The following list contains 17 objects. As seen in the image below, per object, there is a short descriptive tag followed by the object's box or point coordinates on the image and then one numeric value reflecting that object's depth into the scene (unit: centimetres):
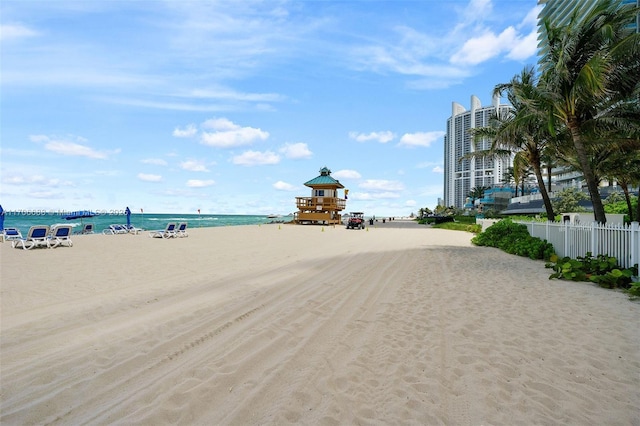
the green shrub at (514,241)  1273
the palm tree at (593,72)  1066
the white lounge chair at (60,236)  1605
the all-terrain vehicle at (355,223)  3925
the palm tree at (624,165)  1822
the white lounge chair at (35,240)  1511
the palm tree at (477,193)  9781
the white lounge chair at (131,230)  2831
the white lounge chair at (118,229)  2761
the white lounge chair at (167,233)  2200
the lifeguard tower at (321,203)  4912
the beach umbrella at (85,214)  3467
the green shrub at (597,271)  772
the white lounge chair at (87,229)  2864
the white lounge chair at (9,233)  1940
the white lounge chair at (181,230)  2325
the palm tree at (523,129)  1384
